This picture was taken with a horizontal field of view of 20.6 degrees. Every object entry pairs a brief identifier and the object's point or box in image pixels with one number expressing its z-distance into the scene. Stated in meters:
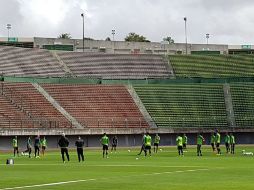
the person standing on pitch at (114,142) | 71.12
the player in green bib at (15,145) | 61.28
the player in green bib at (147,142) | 57.00
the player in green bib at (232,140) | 59.50
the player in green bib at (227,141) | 59.53
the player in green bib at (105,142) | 56.31
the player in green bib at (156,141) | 65.56
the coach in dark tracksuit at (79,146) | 45.78
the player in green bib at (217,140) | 58.11
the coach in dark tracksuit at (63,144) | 45.09
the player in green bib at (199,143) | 55.90
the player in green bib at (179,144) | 56.18
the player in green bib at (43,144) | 61.78
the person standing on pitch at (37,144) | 58.22
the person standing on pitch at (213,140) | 60.16
